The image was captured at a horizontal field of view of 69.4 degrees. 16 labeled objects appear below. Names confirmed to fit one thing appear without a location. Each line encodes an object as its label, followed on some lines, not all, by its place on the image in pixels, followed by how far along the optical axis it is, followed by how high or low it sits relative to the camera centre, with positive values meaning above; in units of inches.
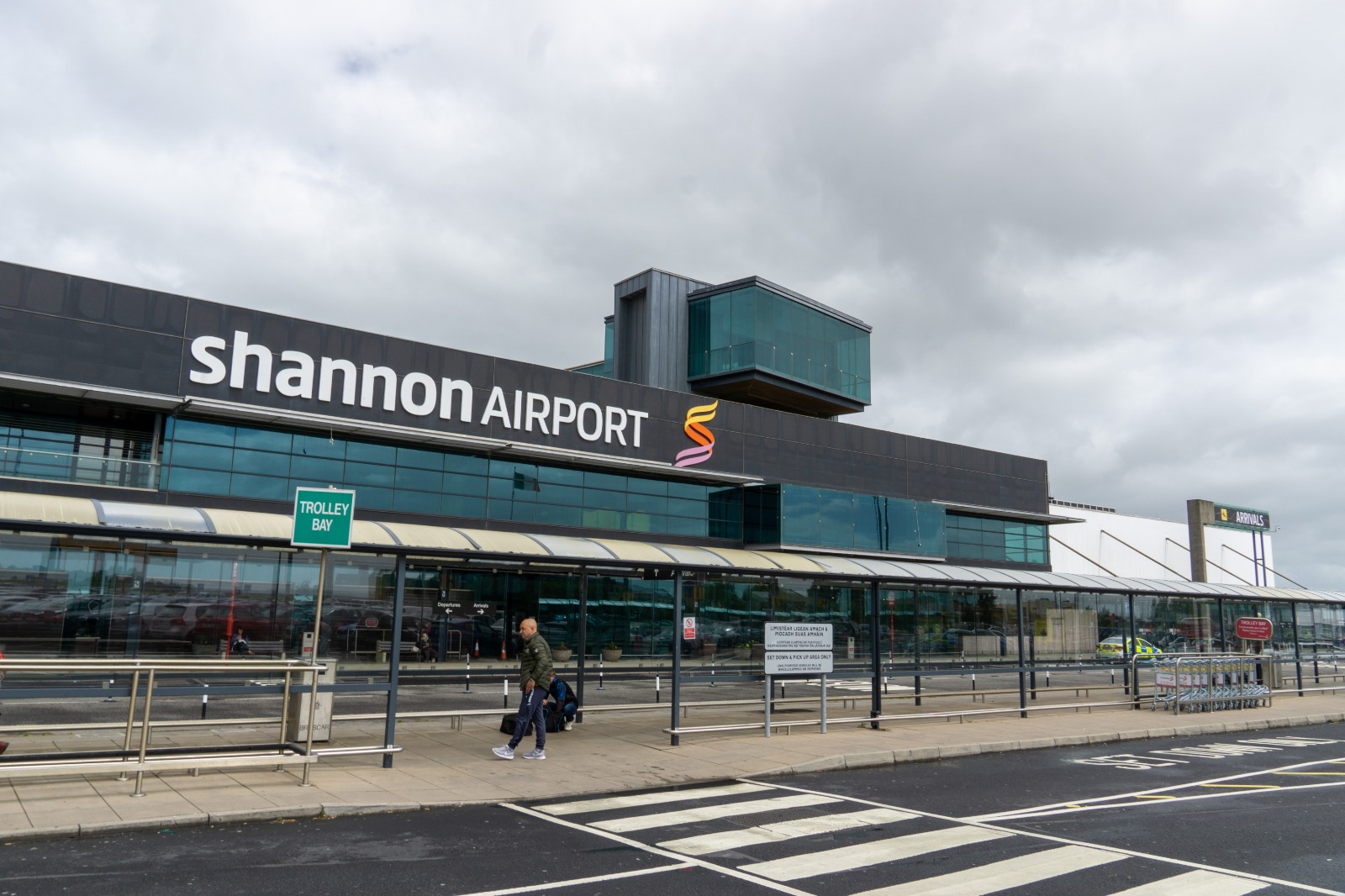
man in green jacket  480.4 -35.7
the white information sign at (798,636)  595.2 -11.1
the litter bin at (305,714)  467.8 -53.7
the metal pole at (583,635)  635.5 -14.8
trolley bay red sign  1003.3 +3.1
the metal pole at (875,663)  658.2 -28.3
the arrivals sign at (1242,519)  2591.0 +304.2
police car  901.2 -19.1
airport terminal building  555.2 +124.1
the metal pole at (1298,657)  1036.4 -26.5
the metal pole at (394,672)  454.6 -30.8
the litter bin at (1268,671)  903.0 -38.0
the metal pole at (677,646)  555.8 -17.8
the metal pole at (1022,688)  742.5 -48.0
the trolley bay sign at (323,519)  433.4 +38.6
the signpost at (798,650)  594.2 -19.1
